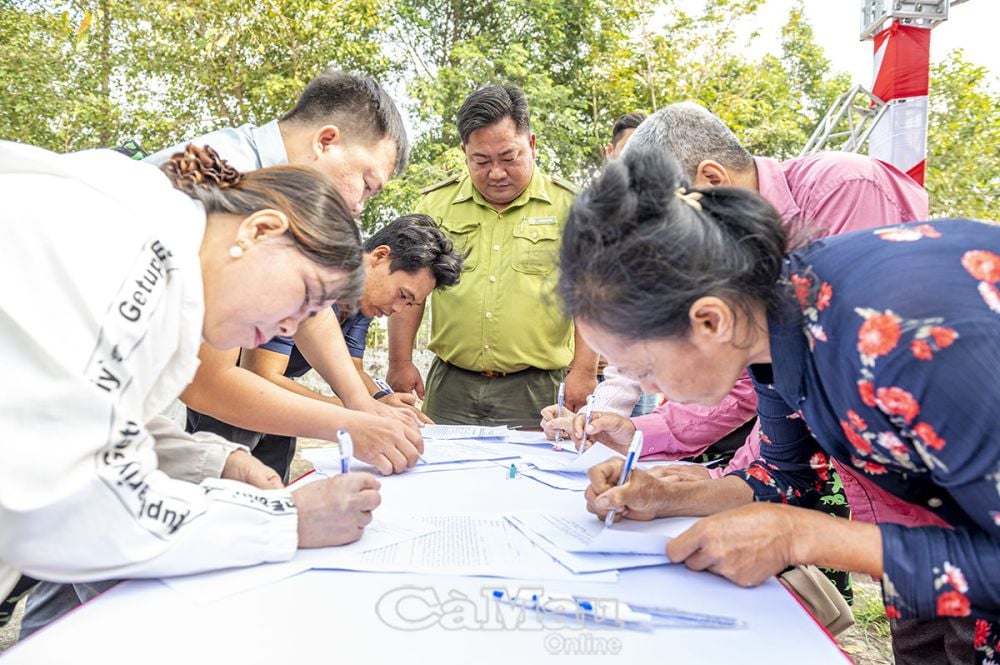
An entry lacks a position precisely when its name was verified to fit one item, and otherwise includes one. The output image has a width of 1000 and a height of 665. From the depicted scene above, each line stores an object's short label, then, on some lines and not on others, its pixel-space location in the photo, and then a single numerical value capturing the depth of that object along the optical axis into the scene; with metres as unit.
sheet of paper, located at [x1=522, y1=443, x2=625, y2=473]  1.95
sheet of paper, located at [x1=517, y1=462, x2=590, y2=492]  1.78
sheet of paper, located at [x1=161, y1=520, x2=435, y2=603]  1.10
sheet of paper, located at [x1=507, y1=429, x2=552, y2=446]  2.38
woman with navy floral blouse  0.96
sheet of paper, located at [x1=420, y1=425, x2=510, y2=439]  2.44
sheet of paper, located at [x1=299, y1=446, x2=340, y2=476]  1.89
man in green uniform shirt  3.22
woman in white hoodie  0.93
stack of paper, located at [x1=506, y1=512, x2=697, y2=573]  1.24
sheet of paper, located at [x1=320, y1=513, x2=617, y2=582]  1.18
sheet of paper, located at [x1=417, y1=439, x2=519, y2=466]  2.06
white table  0.94
